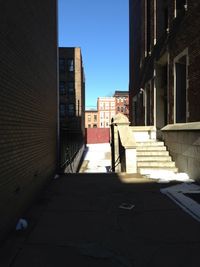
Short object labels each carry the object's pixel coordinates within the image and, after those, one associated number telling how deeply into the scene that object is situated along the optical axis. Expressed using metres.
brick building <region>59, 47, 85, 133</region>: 24.17
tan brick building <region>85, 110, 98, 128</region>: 67.09
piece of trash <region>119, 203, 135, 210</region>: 4.31
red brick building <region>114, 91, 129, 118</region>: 58.74
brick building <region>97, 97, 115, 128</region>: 66.14
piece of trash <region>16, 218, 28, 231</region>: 3.48
